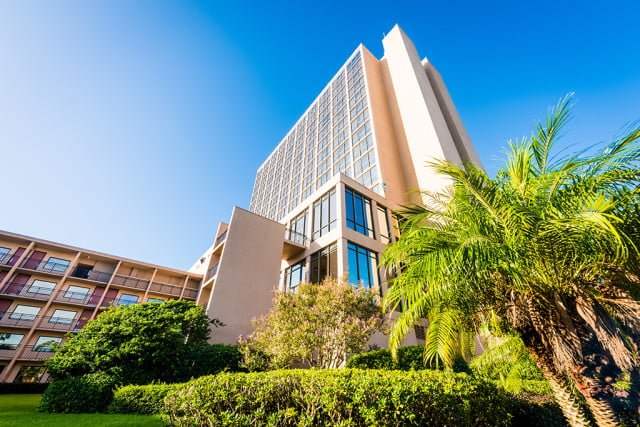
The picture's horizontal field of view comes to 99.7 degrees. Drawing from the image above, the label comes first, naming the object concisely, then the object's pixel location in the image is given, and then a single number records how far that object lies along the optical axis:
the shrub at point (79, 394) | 9.34
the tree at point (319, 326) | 9.65
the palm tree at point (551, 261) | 4.65
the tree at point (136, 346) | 10.78
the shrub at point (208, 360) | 11.48
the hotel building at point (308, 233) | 16.16
